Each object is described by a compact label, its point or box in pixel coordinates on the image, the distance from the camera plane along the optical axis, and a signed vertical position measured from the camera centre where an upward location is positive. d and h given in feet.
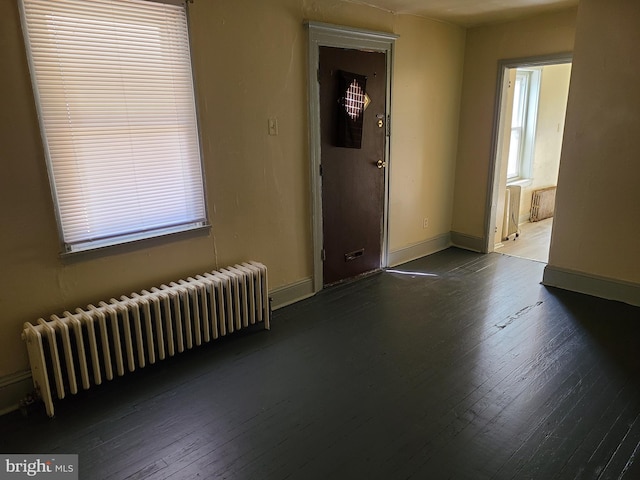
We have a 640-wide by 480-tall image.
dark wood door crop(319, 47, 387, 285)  11.48 -0.70
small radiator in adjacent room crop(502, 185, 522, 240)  17.21 -3.22
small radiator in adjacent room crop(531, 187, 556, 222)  20.26 -3.40
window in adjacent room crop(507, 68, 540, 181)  18.94 +0.31
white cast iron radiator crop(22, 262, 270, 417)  7.29 -3.58
